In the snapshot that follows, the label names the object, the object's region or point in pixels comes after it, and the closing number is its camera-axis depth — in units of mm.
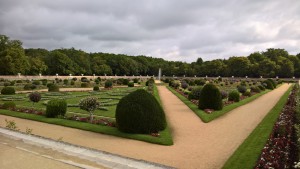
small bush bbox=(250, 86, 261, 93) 24974
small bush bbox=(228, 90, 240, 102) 17218
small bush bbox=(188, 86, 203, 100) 16846
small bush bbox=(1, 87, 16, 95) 21468
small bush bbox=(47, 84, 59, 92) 24902
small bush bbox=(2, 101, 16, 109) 13988
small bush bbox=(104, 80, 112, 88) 30185
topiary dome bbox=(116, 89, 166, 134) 8501
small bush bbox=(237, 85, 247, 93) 23907
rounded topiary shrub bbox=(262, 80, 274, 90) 30663
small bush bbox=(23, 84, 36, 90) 26987
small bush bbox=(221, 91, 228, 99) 18094
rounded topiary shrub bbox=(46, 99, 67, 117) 11425
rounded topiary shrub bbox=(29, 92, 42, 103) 14470
